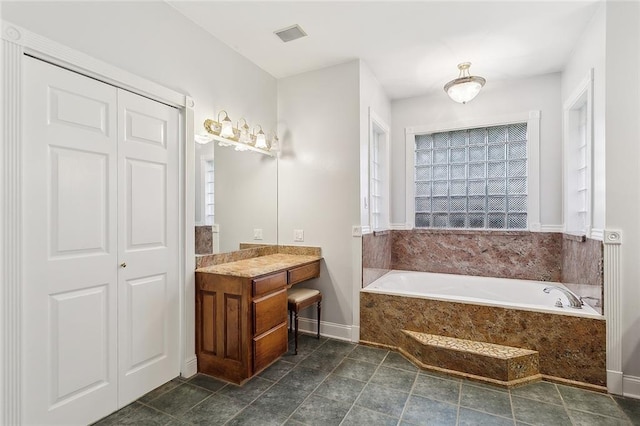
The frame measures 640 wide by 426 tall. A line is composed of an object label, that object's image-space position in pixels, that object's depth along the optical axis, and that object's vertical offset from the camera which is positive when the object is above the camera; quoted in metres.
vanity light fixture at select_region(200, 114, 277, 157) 2.58 +0.67
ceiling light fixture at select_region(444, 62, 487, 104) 2.79 +1.11
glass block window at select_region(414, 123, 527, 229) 3.54 +0.39
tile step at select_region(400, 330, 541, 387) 2.30 -1.12
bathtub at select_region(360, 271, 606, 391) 2.25 -0.89
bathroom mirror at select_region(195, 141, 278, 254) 2.58 +0.13
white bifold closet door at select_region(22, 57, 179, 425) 1.61 -0.21
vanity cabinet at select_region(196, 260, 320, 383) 2.26 -0.83
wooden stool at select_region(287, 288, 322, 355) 2.79 -0.80
